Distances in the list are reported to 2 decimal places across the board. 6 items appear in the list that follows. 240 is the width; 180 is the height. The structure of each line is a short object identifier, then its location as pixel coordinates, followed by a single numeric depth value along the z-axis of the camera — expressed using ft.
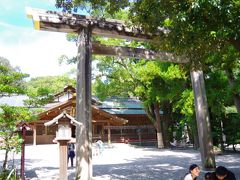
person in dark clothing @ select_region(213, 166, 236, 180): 11.57
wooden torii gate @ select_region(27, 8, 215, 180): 19.38
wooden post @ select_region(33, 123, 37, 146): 64.80
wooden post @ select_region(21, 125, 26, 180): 22.22
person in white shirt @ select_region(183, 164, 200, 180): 12.53
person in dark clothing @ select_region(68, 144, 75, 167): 34.16
